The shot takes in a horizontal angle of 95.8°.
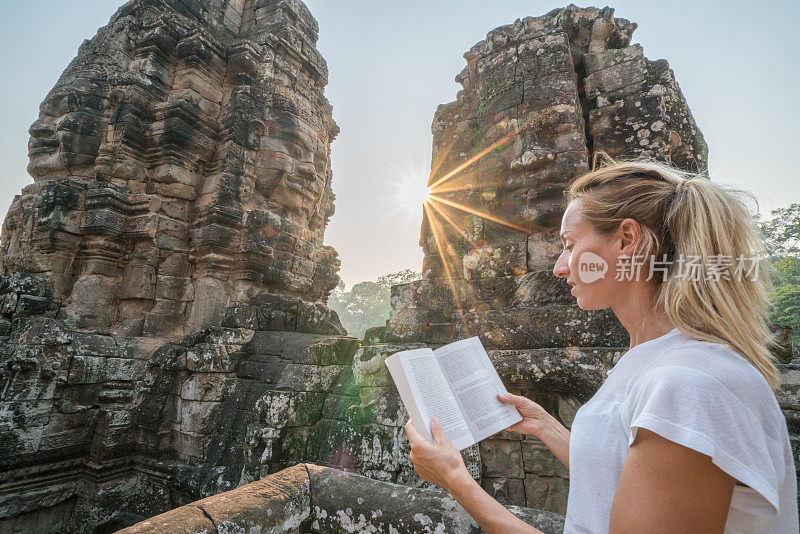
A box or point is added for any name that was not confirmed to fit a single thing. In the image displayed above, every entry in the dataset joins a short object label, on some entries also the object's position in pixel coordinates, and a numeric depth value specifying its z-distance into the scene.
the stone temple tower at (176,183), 5.58
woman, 0.66
